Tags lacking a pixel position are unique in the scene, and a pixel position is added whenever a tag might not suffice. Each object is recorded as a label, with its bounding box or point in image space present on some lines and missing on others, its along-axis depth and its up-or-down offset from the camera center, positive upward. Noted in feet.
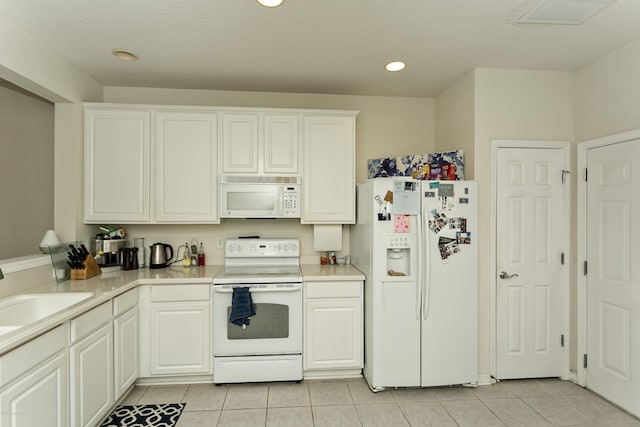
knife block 9.04 -1.52
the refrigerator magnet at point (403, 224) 9.09 -0.23
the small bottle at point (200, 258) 11.30 -1.45
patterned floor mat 7.84 -4.79
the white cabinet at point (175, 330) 9.36 -3.17
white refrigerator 9.06 -1.81
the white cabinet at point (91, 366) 6.55 -3.16
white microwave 10.41 +0.57
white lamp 8.75 -0.71
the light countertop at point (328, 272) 9.70 -1.72
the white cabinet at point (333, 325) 9.68 -3.15
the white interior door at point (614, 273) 8.15 -1.45
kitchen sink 6.91 -1.94
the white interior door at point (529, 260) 9.78 -1.28
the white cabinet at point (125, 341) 8.16 -3.19
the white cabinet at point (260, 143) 10.47 +2.22
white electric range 9.37 -3.22
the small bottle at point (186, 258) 11.18 -1.43
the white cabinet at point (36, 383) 4.92 -2.70
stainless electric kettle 10.78 -1.31
